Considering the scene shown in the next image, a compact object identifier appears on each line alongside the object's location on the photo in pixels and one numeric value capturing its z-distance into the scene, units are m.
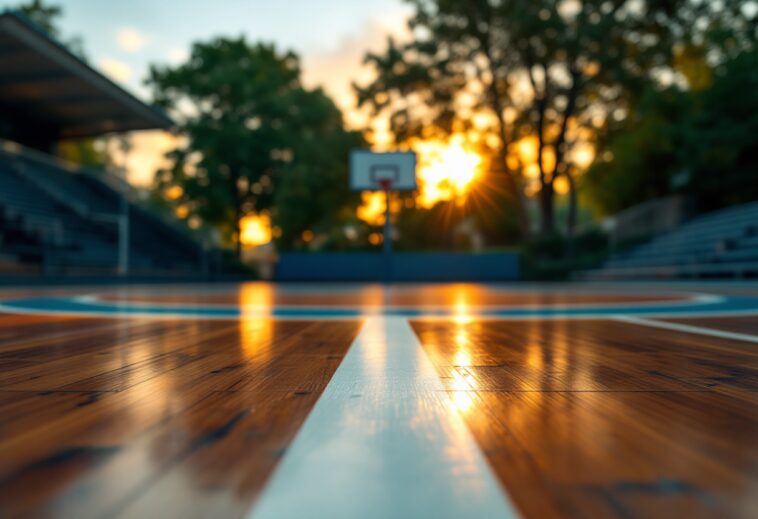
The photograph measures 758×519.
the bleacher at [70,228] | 11.27
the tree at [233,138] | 18.44
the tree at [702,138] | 15.30
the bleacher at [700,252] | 10.52
